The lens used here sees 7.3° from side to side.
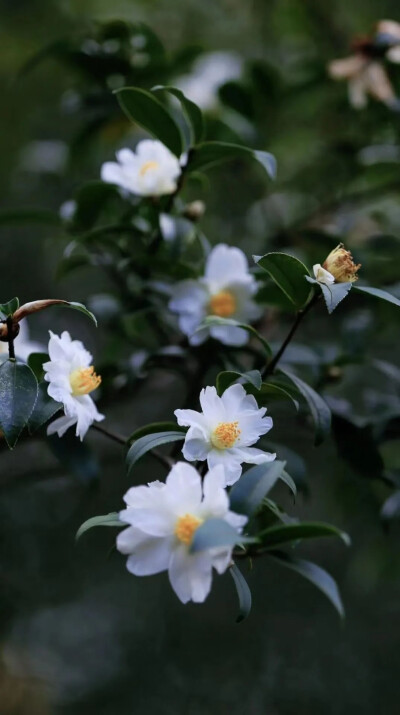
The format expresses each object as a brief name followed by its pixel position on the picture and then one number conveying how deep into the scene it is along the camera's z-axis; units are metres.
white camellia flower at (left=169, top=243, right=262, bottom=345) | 1.75
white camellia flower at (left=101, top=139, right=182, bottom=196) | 1.75
